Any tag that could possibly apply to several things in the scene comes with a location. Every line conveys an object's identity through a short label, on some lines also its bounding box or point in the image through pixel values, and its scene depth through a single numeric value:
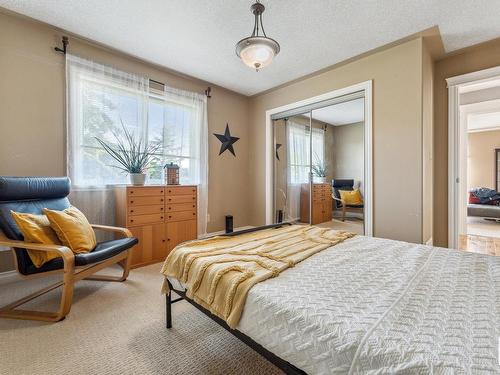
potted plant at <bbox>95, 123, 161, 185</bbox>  2.94
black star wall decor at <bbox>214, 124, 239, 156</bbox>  4.19
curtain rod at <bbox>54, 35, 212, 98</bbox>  2.62
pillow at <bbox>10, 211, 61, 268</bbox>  1.85
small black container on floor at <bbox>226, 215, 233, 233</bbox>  4.19
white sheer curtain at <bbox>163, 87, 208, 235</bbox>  3.51
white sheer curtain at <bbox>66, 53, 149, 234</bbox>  2.70
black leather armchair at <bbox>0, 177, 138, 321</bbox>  1.75
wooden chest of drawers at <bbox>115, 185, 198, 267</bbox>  2.78
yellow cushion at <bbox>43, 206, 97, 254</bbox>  1.98
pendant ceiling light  1.81
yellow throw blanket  1.11
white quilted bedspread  0.69
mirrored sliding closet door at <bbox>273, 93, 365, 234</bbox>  3.30
